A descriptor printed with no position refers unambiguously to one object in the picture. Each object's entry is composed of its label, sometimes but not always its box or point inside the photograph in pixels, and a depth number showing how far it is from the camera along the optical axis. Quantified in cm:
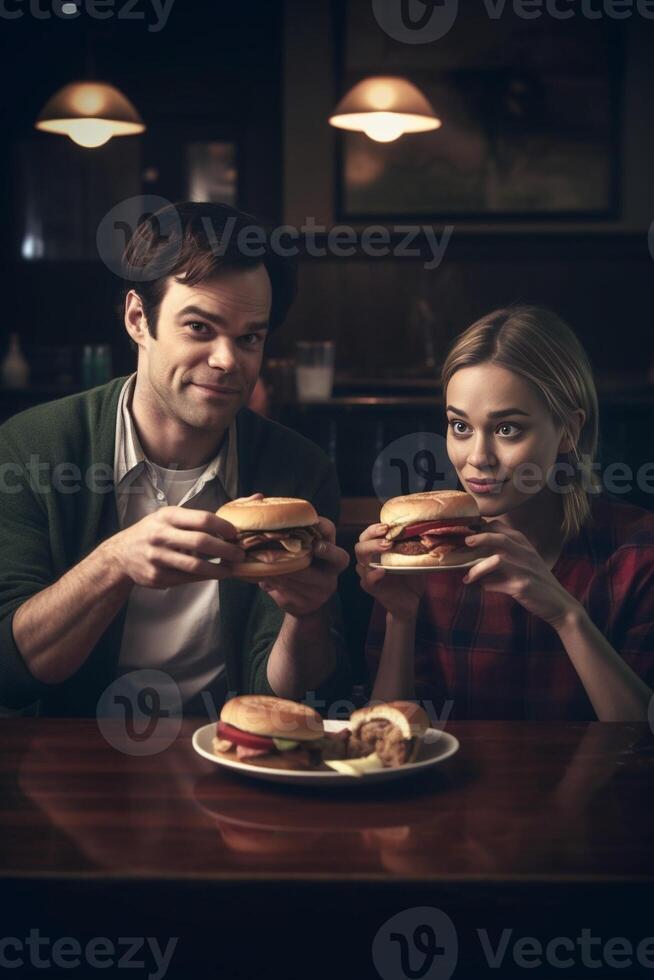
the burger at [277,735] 126
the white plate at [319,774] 122
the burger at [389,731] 128
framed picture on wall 530
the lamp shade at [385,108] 384
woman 186
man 190
